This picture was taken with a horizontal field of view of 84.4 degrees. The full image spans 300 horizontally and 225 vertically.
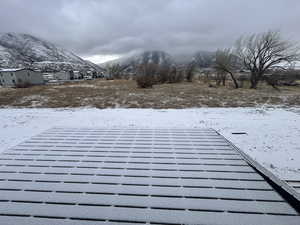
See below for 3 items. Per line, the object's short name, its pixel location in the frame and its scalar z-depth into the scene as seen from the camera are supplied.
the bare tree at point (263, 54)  16.20
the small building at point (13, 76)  33.19
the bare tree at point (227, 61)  18.42
